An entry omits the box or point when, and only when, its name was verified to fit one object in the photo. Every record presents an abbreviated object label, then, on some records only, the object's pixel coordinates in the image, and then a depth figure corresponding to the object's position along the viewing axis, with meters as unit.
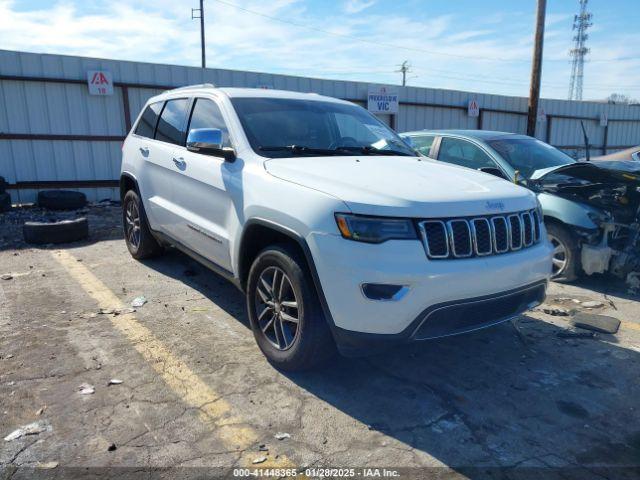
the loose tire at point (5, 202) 9.58
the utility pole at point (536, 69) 15.05
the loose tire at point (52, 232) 7.19
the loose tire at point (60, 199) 10.08
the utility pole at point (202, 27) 32.09
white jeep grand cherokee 2.77
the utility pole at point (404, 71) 59.16
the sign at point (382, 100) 14.38
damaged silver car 5.24
